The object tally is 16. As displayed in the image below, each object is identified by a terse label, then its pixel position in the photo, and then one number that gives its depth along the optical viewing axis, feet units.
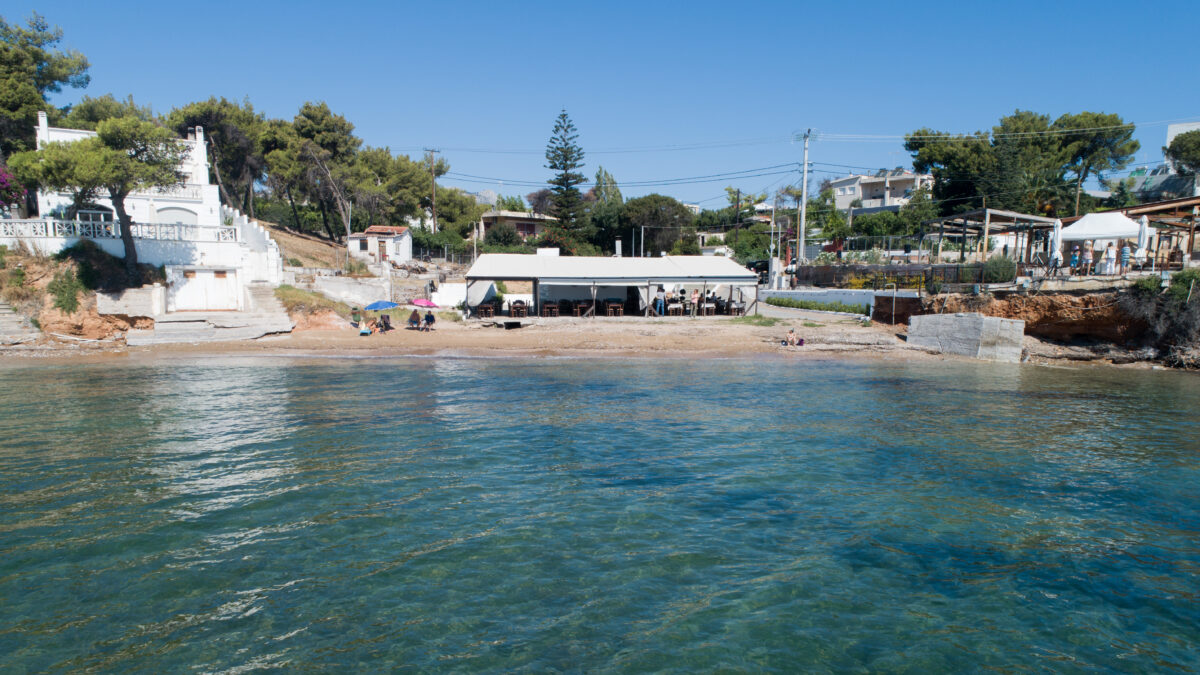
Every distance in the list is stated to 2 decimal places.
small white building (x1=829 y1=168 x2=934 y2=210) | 222.32
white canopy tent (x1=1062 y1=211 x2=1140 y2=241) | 77.30
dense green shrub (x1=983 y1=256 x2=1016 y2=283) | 85.61
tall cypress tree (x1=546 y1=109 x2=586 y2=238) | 182.91
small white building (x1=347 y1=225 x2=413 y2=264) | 140.36
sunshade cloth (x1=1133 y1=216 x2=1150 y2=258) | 75.61
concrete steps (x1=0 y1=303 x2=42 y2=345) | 74.18
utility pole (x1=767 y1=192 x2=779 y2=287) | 131.75
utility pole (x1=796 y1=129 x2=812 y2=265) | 136.23
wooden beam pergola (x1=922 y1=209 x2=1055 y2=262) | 94.53
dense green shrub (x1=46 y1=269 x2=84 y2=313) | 77.29
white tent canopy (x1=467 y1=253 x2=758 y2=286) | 99.45
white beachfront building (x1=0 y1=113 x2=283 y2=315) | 81.71
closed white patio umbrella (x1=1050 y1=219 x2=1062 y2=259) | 82.89
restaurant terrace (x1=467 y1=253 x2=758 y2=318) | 101.14
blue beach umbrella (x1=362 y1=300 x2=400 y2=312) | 91.44
